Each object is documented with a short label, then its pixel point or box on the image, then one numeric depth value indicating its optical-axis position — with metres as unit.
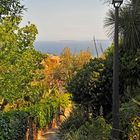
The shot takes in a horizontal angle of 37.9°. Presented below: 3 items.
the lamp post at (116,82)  4.34
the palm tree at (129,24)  6.96
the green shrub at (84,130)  5.10
